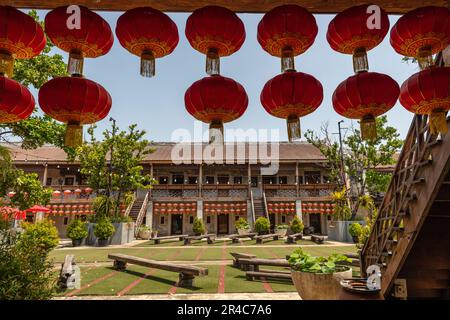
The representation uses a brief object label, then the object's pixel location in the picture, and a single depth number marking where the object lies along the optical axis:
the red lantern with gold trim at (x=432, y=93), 2.71
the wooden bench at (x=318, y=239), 17.52
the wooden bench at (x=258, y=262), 7.96
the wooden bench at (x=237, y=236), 18.66
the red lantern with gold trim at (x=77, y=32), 2.43
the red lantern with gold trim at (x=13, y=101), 2.57
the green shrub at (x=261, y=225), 21.77
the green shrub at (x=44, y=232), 10.13
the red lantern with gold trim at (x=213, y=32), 2.48
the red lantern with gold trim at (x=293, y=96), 2.63
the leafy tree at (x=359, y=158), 18.86
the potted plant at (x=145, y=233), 22.42
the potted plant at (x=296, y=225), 22.27
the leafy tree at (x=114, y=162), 19.45
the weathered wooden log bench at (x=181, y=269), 6.98
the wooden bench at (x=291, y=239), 18.25
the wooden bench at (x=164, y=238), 18.38
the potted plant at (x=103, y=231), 17.88
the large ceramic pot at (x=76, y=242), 17.95
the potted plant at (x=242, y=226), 22.75
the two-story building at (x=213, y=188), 24.69
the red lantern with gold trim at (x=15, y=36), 2.44
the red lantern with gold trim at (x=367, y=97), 2.65
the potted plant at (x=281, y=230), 22.58
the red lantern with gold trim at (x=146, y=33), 2.49
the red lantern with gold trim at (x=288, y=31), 2.51
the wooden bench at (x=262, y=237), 18.14
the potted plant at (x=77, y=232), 17.77
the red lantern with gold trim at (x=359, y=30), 2.54
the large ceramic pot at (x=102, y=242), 17.91
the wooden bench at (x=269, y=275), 7.87
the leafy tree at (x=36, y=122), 10.20
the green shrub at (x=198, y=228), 22.66
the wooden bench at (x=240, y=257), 9.48
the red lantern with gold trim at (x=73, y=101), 2.48
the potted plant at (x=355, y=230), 17.53
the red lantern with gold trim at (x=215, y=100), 2.54
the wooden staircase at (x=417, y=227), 4.46
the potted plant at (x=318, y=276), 4.85
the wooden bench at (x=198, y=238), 18.03
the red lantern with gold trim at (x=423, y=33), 2.56
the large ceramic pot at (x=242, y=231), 22.75
